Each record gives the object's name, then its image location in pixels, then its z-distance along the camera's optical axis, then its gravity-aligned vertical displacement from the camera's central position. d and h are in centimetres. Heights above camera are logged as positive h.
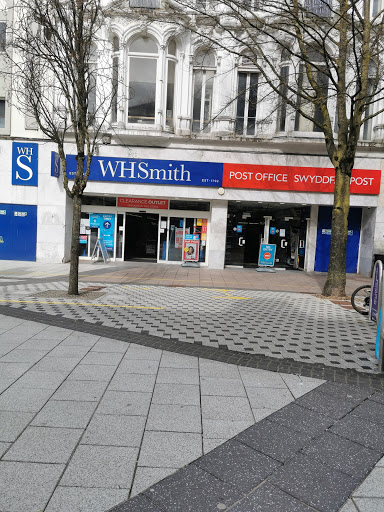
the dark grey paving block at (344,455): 291 -172
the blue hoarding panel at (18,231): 1605 -34
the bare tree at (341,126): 949 +292
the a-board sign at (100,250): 1662 -103
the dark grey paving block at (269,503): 245 -173
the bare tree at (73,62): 795 +347
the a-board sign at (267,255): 1695 -88
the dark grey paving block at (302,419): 347 -172
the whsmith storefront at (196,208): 1562 +97
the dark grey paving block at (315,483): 255 -173
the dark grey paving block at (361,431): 327 -172
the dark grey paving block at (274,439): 308 -172
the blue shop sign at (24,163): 1557 +241
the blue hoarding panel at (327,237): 1681 +4
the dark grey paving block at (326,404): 381 -171
